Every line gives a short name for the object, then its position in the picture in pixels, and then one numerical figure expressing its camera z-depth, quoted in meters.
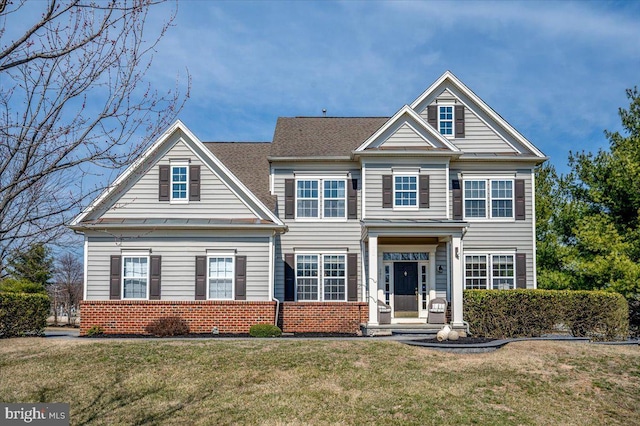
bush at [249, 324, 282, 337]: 19.38
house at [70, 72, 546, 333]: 20.64
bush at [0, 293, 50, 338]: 18.92
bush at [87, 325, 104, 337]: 19.84
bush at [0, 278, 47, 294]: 26.85
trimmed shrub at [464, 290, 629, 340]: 18.61
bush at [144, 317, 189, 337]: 19.62
